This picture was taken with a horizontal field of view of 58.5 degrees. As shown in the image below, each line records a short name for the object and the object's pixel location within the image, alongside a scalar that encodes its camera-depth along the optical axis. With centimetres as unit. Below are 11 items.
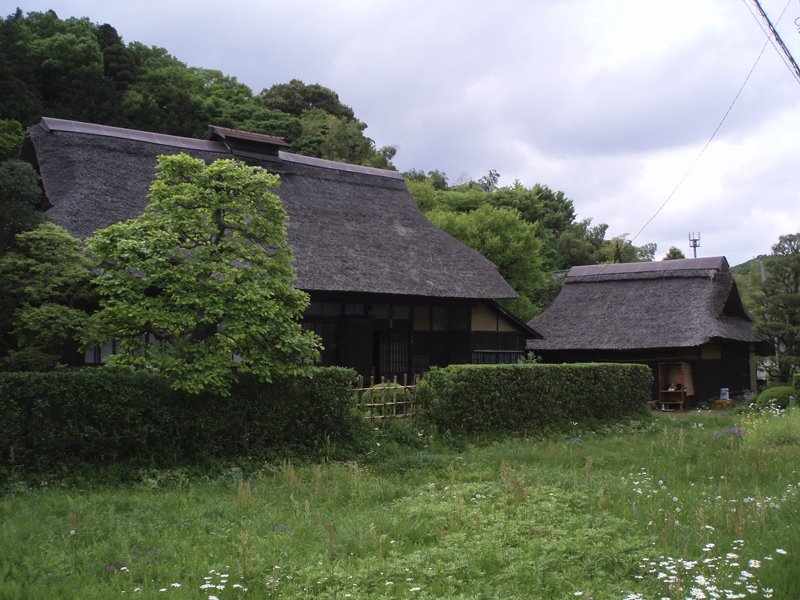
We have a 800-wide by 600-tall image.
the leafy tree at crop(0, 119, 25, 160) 2486
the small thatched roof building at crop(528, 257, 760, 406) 2462
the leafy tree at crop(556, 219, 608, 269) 4812
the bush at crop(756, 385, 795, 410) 2033
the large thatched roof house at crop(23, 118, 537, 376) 1686
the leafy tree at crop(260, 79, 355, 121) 4969
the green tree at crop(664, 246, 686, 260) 5266
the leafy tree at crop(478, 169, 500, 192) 5818
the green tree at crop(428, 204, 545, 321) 3050
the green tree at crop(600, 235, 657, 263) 4888
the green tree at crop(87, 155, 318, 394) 1036
